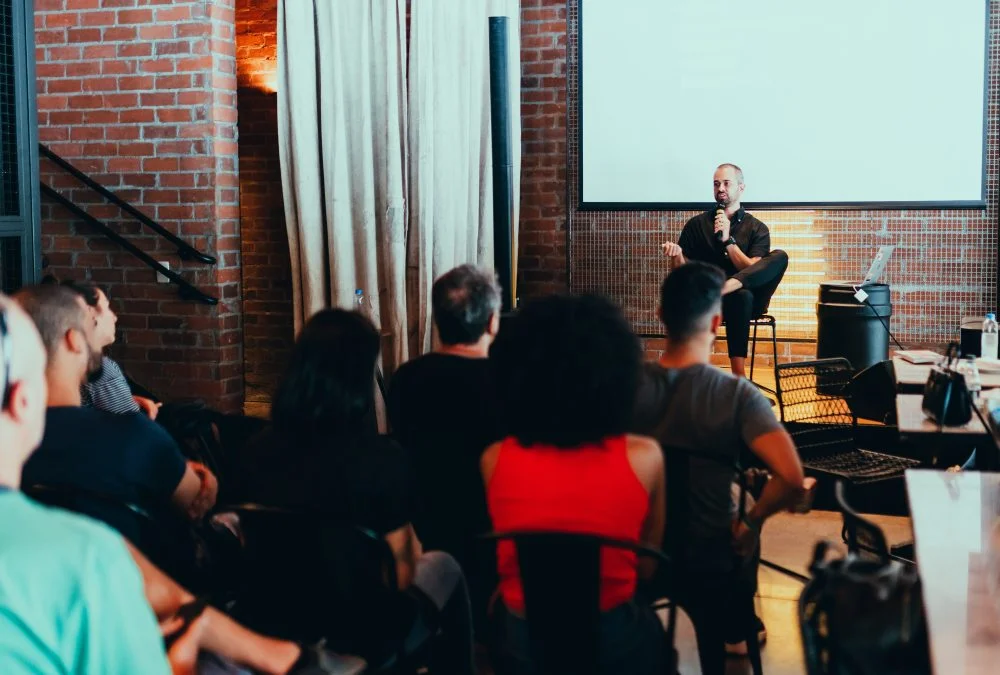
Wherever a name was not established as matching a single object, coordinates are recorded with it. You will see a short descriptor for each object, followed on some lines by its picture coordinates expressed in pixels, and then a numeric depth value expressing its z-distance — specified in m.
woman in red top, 1.94
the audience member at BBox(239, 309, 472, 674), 2.08
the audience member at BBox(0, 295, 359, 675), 0.99
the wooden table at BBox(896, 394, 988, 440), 3.02
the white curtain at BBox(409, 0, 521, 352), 4.58
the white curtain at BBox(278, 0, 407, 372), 4.31
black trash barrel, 5.74
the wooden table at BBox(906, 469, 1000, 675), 1.55
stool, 5.86
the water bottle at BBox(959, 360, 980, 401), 3.35
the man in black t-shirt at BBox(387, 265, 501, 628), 2.55
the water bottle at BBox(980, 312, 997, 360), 4.16
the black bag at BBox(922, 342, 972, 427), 3.04
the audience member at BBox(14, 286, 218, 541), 2.17
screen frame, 6.20
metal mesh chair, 3.73
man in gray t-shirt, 2.46
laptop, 5.64
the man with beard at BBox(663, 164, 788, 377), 5.60
